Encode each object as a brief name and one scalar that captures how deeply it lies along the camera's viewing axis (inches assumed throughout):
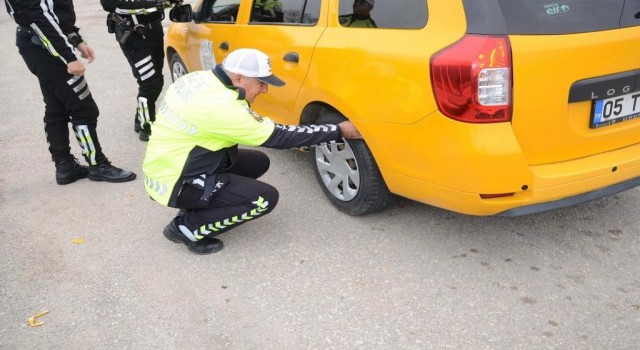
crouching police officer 112.1
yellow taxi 94.8
